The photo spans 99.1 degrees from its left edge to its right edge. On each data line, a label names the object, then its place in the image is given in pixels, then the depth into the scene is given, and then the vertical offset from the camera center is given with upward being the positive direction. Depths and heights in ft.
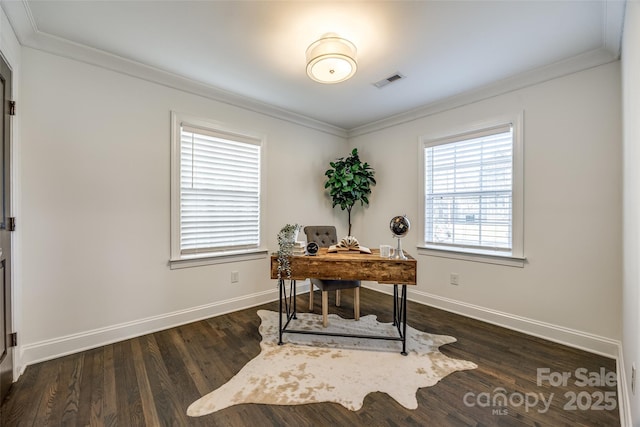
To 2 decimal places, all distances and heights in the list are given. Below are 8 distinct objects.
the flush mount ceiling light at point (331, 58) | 6.57 +3.82
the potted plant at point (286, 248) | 7.98 -1.01
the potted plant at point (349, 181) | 13.21 +1.65
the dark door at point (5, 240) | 5.80 -0.65
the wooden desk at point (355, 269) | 7.47 -1.53
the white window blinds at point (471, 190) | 9.64 +1.01
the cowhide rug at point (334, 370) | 5.86 -3.90
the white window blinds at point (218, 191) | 9.83 +0.87
